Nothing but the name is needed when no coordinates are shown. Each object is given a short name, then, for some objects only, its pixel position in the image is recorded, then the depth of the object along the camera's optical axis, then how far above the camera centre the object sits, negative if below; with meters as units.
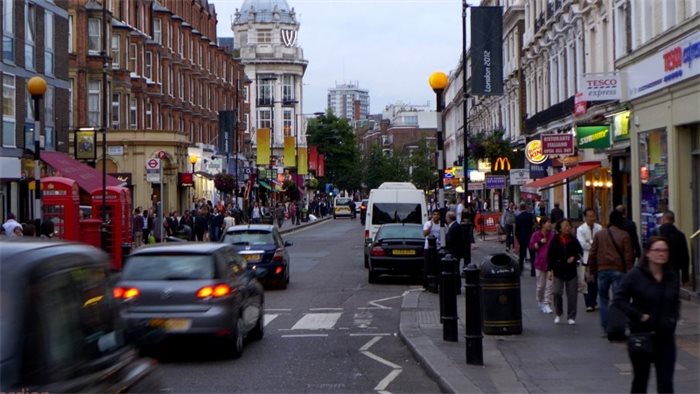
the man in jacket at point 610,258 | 14.59 -0.84
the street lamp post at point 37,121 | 24.03 +1.99
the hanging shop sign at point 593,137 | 27.91 +1.74
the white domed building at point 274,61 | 128.75 +17.92
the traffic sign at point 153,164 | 40.62 +1.60
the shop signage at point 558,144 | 32.09 +1.74
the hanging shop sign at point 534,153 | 38.75 +1.80
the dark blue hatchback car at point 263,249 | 23.75 -1.05
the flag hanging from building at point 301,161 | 79.06 +3.23
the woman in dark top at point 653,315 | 8.35 -0.94
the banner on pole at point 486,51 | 31.69 +4.80
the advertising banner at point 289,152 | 70.01 +3.56
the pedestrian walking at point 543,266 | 16.83 -1.07
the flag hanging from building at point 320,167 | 95.94 +3.39
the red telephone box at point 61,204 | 28.36 +0.05
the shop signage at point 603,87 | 24.09 +2.65
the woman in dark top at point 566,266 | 15.97 -1.03
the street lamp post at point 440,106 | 19.77 +1.85
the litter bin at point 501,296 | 14.52 -1.36
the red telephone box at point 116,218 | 30.33 -0.40
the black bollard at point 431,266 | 22.05 -1.43
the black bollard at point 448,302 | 14.17 -1.39
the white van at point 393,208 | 31.14 -0.19
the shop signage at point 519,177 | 41.03 +0.94
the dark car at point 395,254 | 25.48 -1.29
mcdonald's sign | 49.09 +1.71
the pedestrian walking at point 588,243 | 17.58 -0.74
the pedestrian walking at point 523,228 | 26.88 -0.72
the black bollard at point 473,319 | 12.27 -1.41
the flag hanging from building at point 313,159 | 90.56 +3.88
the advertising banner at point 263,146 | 62.12 +3.47
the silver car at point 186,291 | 13.02 -1.11
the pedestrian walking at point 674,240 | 15.64 -0.63
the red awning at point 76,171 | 35.84 +1.24
